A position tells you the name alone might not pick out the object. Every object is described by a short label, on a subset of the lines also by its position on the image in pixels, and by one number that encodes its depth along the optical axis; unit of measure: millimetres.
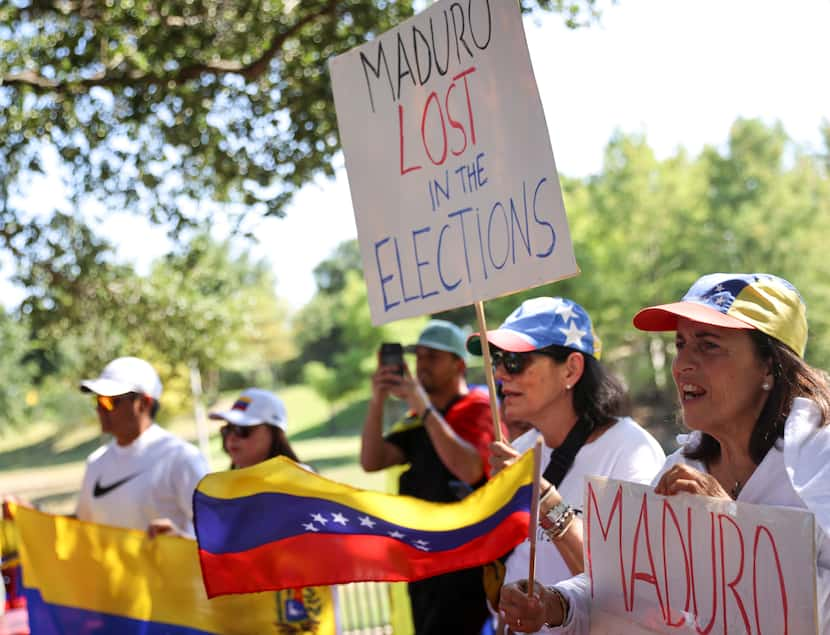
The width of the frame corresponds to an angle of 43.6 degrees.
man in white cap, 4664
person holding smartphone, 4520
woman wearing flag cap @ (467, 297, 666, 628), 3029
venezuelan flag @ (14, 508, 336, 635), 3896
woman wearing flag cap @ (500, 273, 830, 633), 2283
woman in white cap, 4645
